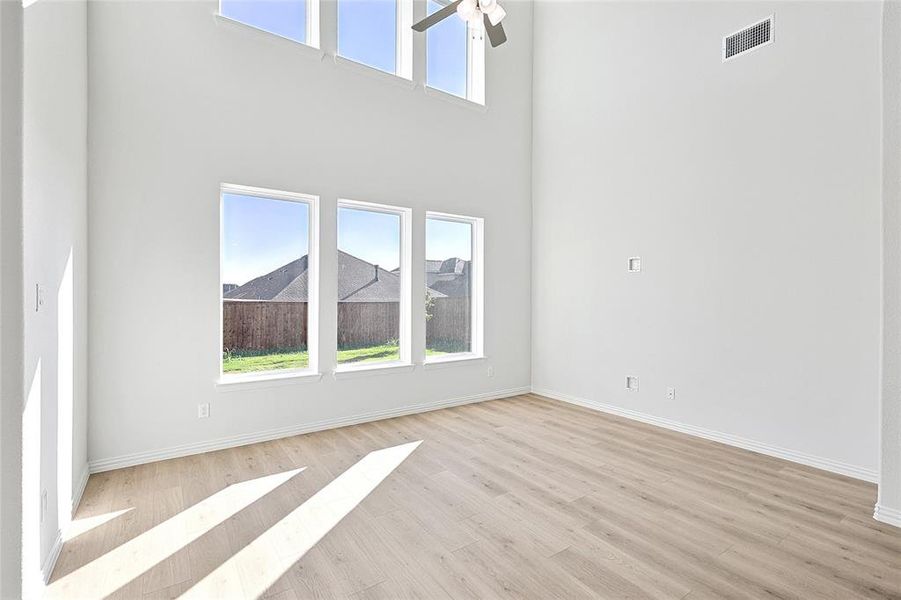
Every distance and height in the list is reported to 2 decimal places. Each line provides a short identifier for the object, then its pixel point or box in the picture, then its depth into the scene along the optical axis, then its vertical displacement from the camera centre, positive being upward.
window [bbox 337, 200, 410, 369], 4.27 +0.12
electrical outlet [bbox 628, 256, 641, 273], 4.43 +0.34
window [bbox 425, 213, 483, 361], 4.88 +0.12
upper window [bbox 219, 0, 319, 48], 3.71 +2.50
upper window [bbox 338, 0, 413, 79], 4.25 +2.71
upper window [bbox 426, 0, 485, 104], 4.90 +2.80
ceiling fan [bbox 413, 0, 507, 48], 2.92 +1.97
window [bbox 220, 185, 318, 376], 3.69 +0.14
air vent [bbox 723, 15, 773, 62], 3.54 +2.18
